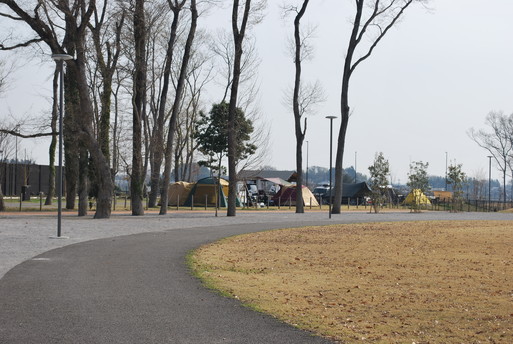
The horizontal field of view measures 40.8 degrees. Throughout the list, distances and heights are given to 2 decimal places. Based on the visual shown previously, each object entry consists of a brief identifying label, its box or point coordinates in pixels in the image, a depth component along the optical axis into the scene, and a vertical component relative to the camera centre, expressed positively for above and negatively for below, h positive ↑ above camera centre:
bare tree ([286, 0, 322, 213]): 44.68 +6.00
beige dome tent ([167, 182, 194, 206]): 52.16 +0.36
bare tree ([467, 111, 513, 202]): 78.12 +6.72
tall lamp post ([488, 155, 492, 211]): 65.94 +2.18
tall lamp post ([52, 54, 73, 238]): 20.10 +2.47
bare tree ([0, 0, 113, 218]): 30.28 +6.87
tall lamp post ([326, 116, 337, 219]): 40.03 +3.90
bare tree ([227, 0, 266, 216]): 38.34 +5.70
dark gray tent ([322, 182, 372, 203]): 68.12 +0.93
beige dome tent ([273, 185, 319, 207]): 57.81 +0.19
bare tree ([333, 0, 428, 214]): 44.66 +9.08
